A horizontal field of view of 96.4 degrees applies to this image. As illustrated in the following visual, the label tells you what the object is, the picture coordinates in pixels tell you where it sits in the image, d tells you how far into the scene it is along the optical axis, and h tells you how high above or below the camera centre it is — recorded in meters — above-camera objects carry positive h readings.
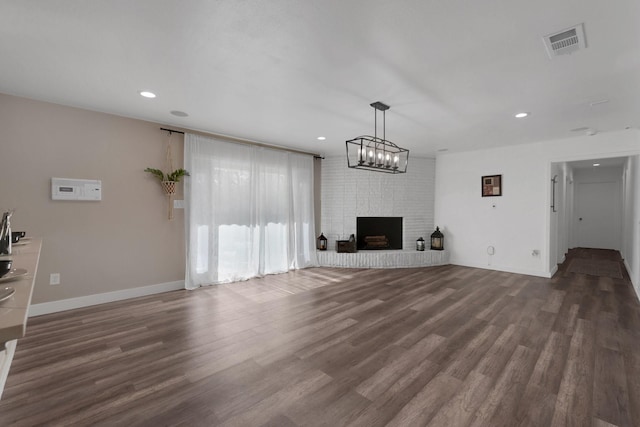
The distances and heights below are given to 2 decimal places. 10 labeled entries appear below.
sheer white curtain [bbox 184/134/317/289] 4.54 +0.00
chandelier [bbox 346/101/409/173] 3.44 +0.68
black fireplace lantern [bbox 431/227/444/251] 6.44 -0.68
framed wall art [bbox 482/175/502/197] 5.74 +0.51
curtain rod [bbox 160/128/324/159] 4.42 +1.26
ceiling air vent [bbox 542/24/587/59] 2.00 +1.25
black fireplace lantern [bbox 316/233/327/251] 6.36 -0.72
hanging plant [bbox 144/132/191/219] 4.16 +0.51
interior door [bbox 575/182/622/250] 8.38 -0.14
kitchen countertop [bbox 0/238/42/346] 0.79 -0.31
